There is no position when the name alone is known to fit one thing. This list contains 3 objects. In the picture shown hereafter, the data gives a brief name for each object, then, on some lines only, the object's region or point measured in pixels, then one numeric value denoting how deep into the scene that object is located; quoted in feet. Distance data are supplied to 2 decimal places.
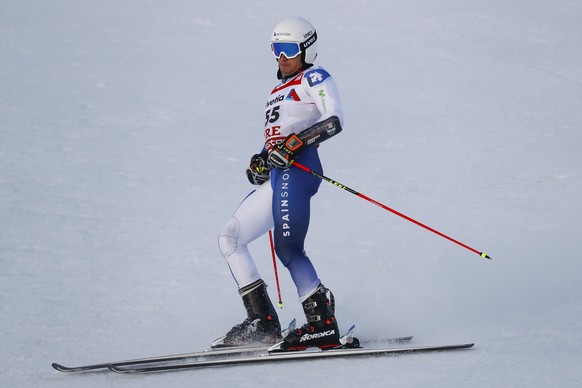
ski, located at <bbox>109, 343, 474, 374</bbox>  37.04
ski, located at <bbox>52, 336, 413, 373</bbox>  38.49
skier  38.63
